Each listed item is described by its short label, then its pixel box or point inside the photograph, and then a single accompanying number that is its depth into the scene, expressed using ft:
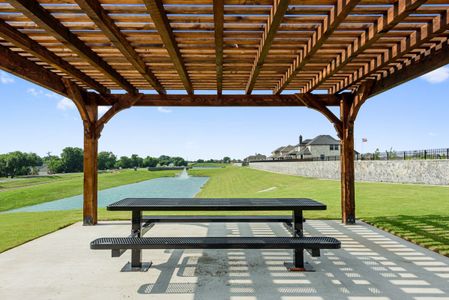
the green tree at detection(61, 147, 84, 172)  370.86
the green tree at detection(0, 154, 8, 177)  295.07
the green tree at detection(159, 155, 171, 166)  560.94
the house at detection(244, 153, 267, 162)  546.18
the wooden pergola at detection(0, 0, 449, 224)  12.67
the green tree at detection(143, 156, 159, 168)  535.31
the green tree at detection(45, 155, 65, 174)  356.38
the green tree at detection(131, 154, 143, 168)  509.35
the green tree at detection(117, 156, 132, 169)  487.61
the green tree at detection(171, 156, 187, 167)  575.54
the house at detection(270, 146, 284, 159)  374.88
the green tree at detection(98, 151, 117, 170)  436.39
